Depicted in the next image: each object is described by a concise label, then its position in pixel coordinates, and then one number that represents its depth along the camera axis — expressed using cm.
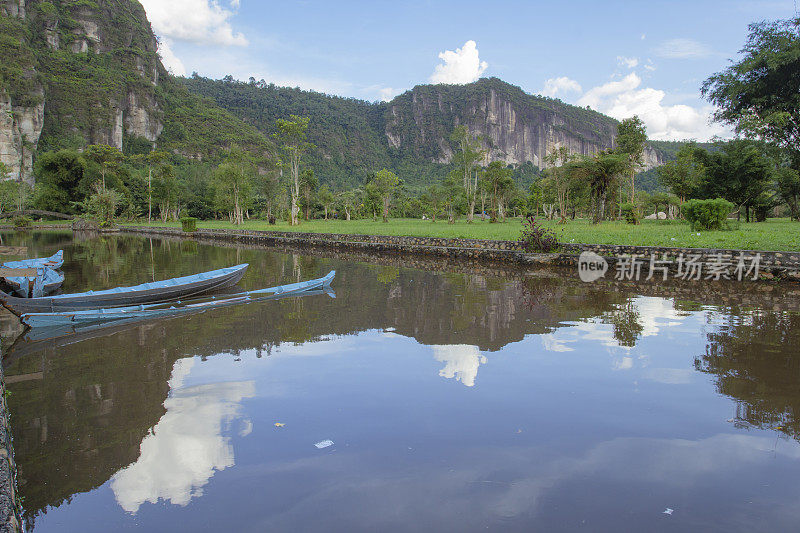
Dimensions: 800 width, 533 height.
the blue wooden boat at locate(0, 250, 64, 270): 1184
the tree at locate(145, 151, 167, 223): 5200
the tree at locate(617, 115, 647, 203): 3616
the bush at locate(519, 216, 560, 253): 1623
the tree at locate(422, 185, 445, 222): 4788
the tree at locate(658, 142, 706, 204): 2941
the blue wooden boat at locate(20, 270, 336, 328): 790
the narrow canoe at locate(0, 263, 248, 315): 795
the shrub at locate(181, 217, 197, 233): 3834
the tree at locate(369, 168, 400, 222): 4269
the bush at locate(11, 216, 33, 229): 4406
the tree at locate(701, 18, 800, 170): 2264
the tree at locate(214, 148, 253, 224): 4409
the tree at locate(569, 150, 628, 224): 2588
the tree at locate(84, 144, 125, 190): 5165
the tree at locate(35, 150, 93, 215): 5762
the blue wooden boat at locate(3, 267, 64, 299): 955
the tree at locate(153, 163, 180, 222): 5281
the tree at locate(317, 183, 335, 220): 5459
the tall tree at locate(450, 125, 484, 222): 3853
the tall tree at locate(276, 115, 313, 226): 3859
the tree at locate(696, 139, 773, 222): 2575
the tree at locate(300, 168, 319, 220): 4847
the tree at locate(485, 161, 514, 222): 4006
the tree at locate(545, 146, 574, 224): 3015
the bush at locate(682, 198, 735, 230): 1950
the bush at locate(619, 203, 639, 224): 2944
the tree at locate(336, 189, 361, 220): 5337
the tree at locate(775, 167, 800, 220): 2470
